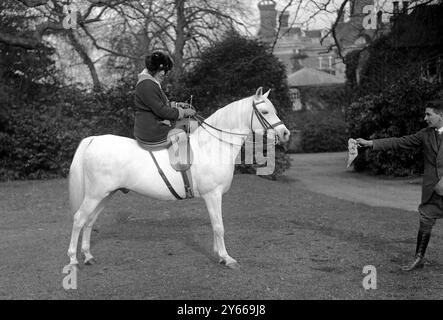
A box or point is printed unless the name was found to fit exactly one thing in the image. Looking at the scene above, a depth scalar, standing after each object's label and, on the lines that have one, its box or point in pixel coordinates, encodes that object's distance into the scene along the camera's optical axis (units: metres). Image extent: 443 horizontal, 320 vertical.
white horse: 6.21
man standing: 5.91
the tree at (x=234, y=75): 15.99
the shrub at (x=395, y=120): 16.53
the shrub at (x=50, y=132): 16.89
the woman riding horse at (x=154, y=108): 6.07
